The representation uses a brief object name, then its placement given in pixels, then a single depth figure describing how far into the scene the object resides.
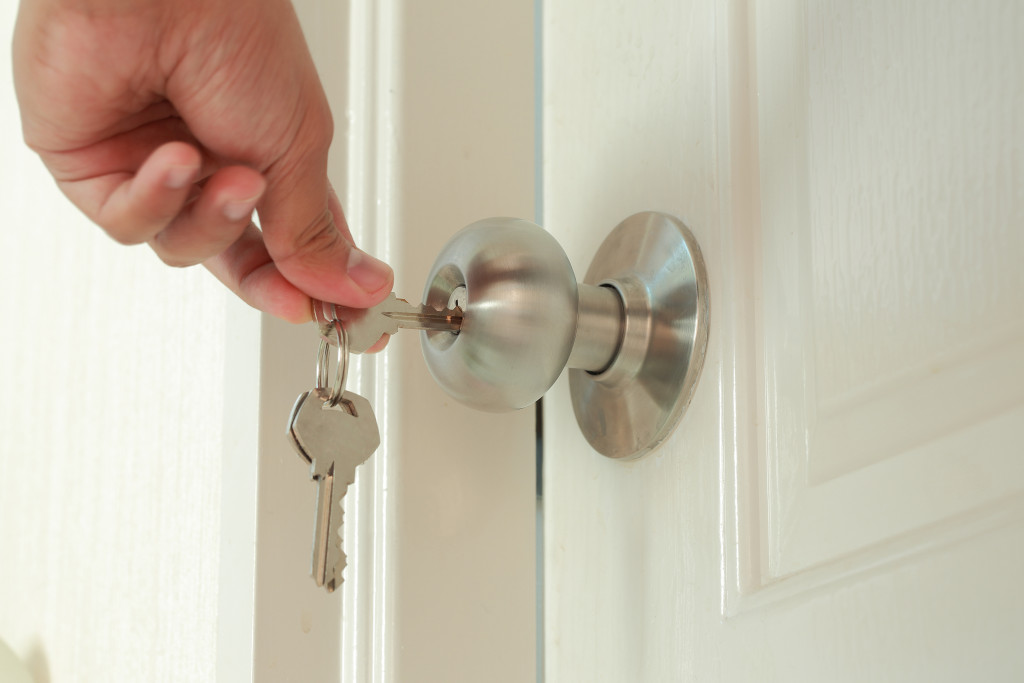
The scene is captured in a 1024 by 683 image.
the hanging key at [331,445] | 0.59
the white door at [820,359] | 0.56
